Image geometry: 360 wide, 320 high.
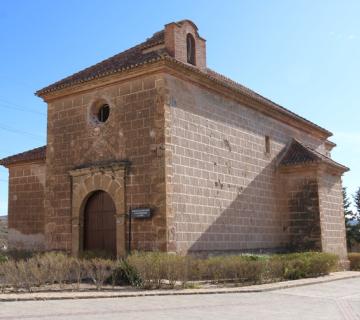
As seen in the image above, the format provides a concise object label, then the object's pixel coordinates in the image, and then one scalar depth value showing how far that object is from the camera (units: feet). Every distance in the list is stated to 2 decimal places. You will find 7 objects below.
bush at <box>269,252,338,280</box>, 48.36
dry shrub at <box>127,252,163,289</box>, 39.11
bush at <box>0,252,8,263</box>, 55.30
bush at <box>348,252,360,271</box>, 73.10
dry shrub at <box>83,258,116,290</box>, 39.05
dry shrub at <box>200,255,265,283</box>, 43.73
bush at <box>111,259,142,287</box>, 40.34
